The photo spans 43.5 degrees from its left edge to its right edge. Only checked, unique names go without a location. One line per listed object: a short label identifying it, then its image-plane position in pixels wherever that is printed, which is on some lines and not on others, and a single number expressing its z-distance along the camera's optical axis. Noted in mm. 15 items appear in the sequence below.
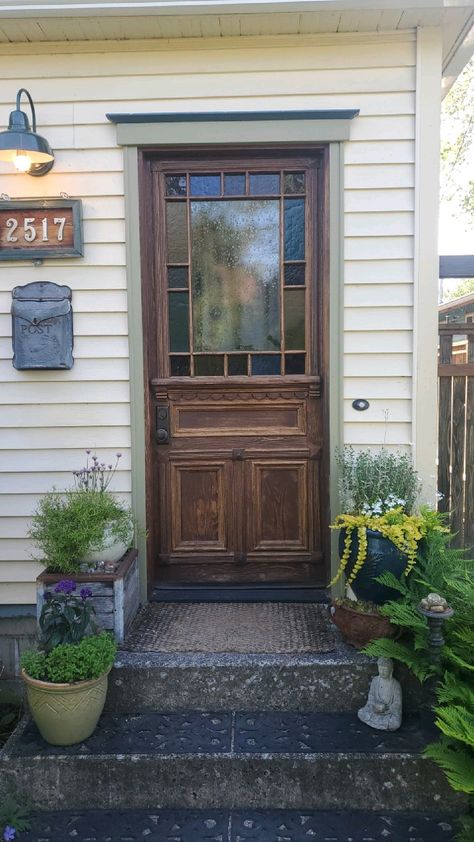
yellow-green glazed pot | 2443
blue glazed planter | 2789
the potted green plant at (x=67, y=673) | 2449
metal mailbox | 3256
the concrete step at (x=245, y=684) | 2699
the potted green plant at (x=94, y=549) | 2871
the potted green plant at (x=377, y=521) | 2791
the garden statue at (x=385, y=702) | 2551
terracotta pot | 2738
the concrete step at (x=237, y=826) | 2238
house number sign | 3238
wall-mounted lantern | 2926
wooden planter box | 2861
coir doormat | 2885
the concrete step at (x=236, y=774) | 2375
